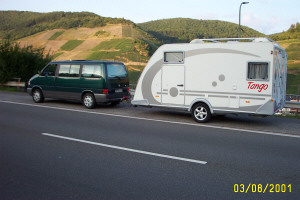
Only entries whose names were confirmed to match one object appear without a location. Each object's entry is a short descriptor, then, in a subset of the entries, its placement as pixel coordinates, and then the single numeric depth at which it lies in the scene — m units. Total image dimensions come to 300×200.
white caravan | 9.18
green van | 12.74
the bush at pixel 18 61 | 22.70
